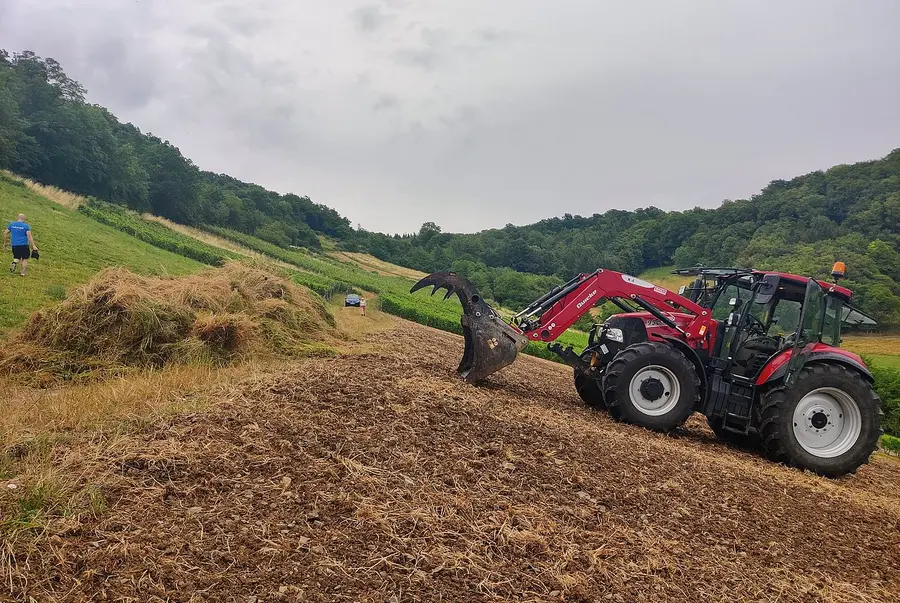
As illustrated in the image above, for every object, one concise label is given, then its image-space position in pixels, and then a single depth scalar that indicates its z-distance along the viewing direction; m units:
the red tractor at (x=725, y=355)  7.13
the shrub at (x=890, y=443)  16.75
